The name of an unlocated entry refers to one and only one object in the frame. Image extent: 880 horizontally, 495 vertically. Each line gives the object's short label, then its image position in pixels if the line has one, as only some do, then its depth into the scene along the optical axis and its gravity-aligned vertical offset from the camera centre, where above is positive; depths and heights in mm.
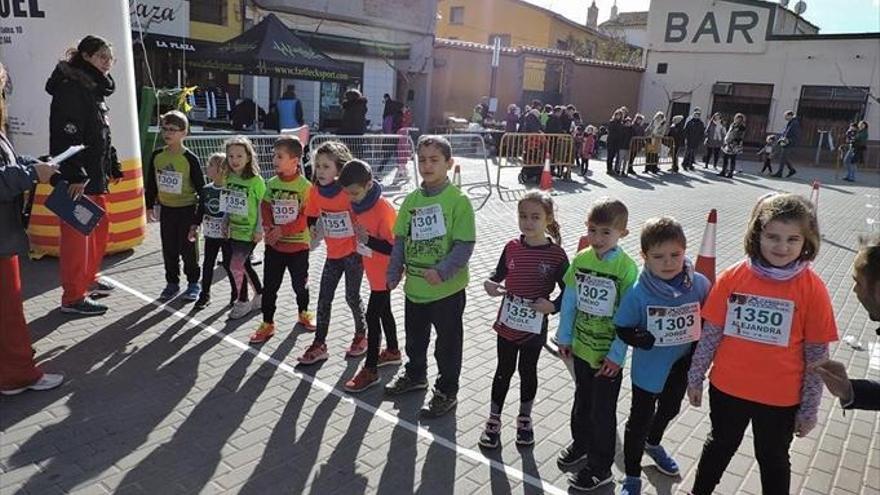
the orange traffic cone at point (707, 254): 5300 -1124
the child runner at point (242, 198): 5496 -917
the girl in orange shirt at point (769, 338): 2740 -923
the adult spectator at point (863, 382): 2396 -902
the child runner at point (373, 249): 4488 -1034
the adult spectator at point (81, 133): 5289 -459
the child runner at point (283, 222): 5152 -1025
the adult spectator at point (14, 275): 3719 -1188
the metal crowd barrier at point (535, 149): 15461 -1032
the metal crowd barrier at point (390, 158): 11740 -1124
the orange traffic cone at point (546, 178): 12562 -1373
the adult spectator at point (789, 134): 19558 -391
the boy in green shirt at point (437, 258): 3947 -962
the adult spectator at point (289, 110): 14383 -438
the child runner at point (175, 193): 5906 -990
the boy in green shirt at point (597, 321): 3318 -1079
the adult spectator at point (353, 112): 12430 -350
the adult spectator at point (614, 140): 17541 -824
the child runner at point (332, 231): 4699 -971
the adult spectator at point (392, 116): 18797 -551
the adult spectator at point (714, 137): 20234 -639
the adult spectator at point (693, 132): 19812 -507
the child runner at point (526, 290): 3631 -1032
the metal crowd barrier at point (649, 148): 19109 -1032
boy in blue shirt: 3090 -982
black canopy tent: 12164 +592
